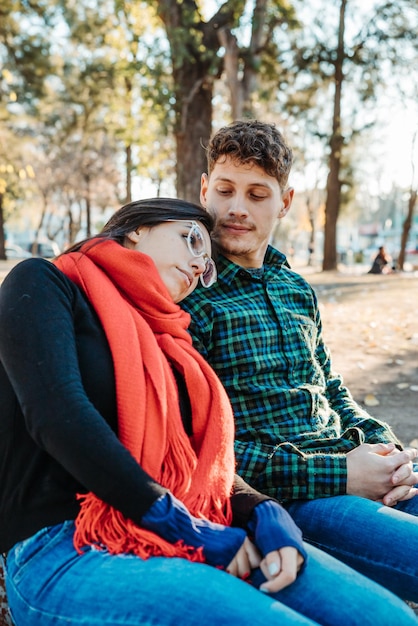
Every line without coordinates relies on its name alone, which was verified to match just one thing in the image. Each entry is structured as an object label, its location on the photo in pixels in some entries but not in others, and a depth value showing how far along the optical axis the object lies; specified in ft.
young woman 4.91
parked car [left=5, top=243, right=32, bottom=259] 134.93
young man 7.07
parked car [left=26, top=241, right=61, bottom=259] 131.79
